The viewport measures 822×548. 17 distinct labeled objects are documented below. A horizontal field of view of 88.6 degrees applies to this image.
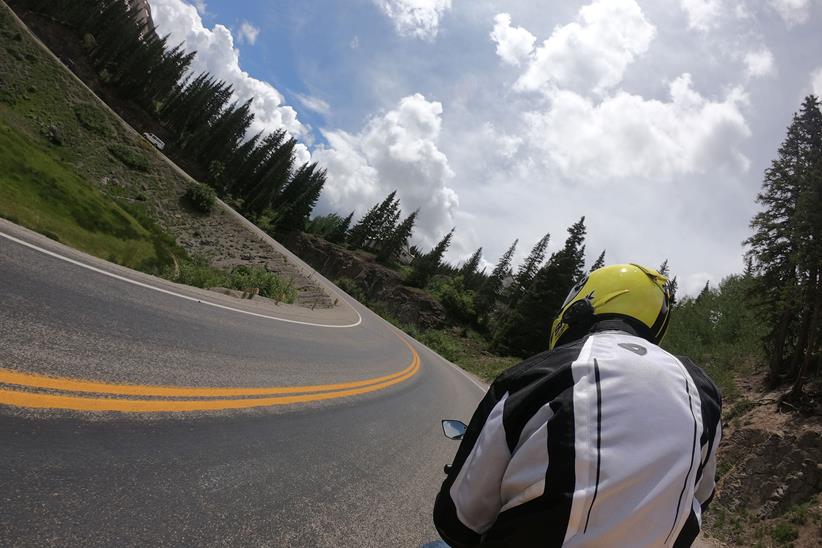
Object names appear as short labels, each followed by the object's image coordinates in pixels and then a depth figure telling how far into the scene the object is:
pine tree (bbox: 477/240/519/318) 67.50
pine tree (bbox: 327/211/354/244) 89.34
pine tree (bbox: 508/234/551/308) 67.00
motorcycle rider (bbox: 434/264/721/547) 1.23
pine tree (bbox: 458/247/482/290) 100.82
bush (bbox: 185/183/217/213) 40.34
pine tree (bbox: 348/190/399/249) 90.50
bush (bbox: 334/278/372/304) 49.25
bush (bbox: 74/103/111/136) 42.99
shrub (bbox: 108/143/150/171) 40.84
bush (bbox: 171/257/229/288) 12.13
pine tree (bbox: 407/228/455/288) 73.88
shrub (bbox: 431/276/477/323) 65.44
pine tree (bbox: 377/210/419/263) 82.00
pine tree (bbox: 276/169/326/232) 80.62
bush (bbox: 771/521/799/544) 8.41
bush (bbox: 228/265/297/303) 16.25
